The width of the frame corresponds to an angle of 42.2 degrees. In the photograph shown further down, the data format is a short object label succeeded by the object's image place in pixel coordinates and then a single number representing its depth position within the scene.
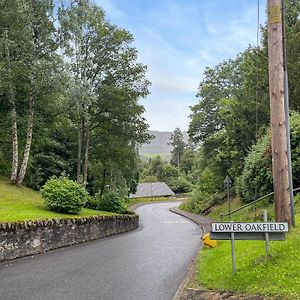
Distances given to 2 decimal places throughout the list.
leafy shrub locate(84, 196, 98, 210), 27.21
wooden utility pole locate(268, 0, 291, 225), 8.06
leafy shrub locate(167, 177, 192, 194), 91.06
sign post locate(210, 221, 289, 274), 6.66
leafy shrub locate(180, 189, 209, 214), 40.56
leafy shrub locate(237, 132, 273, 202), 18.28
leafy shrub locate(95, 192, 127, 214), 26.08
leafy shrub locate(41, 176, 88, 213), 16.83
